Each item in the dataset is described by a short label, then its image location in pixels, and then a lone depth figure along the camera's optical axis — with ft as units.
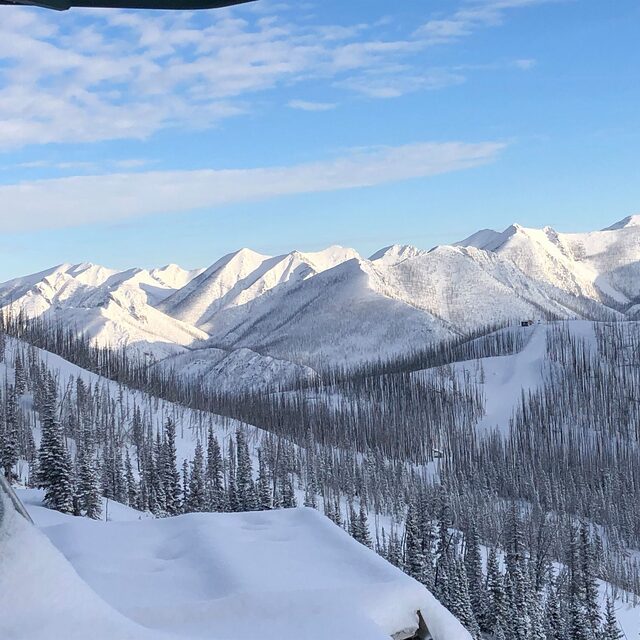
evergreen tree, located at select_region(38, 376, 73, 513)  134.62
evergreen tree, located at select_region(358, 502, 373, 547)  200.13
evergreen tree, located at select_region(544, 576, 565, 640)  178.81
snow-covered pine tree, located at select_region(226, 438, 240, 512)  224.08
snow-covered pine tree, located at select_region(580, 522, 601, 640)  187.48
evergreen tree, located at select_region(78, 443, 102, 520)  144.56
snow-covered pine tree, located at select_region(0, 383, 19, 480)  190.27
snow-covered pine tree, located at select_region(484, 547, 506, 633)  180.65
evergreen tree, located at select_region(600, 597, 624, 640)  160.56
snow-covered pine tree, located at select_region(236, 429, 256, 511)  215.24
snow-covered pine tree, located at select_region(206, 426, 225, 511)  232.41
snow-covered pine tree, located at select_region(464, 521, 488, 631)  190.08
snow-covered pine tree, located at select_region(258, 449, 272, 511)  212.84
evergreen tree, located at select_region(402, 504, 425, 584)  192.44
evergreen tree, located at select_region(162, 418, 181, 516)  227.57
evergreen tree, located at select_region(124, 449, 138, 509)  242.17
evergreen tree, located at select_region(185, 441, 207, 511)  218.36
